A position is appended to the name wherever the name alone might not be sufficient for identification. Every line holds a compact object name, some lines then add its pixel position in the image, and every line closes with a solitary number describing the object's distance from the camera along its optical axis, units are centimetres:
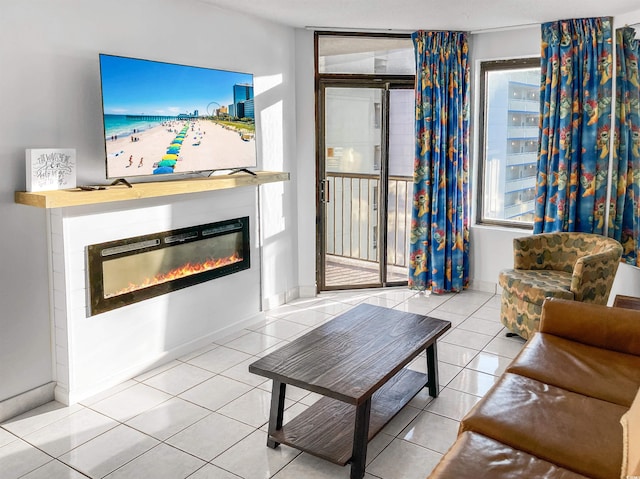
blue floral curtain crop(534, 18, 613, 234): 459
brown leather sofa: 191
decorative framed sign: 298
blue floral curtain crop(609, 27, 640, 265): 436
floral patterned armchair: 393
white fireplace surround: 320
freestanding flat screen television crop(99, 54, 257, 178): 334
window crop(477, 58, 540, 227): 530
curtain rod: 500
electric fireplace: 336
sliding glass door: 535
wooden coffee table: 256
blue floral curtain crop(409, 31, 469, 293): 522
